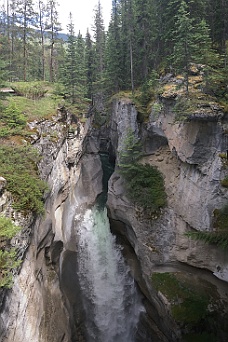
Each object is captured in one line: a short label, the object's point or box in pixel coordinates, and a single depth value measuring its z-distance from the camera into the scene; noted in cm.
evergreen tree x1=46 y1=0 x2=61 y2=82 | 3272
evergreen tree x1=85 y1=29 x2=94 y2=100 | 3769
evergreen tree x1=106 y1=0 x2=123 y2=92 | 3075
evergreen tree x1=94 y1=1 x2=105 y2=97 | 4436
